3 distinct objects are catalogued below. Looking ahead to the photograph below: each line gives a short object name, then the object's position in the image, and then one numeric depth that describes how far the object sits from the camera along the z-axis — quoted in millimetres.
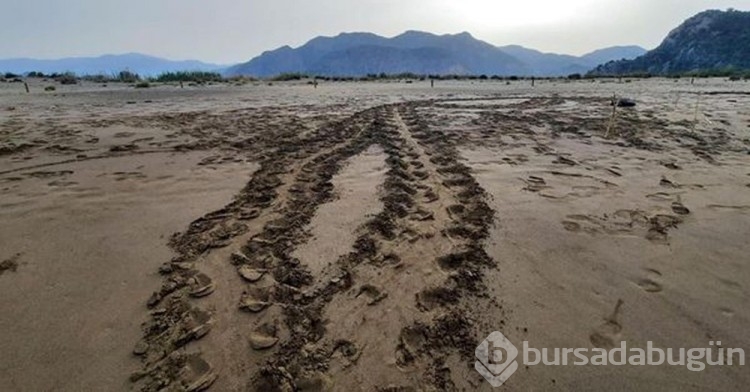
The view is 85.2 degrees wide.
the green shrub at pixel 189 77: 31500
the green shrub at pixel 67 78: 28422
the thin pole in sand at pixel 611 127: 8266
